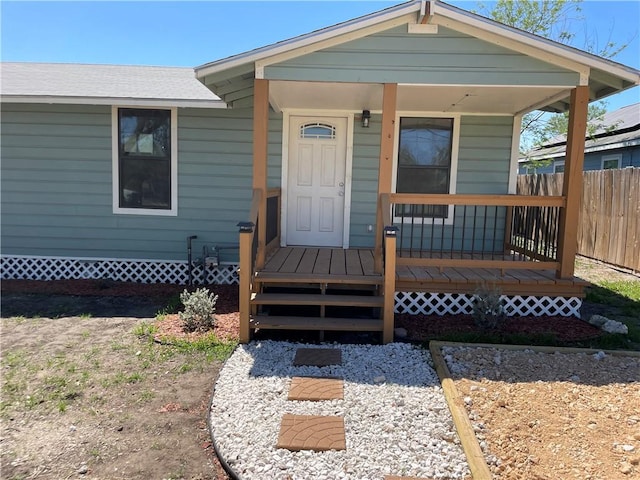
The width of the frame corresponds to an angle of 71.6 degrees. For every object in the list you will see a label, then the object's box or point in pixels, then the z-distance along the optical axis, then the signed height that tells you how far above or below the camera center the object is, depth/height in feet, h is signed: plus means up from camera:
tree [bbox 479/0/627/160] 43.27 +19.21
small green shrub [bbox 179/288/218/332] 15.21 -3.94
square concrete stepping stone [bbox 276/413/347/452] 8.55 -4.62
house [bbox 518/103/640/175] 38.17 +6.43
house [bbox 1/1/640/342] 20.72 +1.38
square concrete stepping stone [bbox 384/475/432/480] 7.65 -4.66
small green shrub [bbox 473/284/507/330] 15.07 -3.42
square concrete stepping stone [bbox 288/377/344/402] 10.52 -4.53
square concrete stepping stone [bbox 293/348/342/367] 12.58 -4.45
